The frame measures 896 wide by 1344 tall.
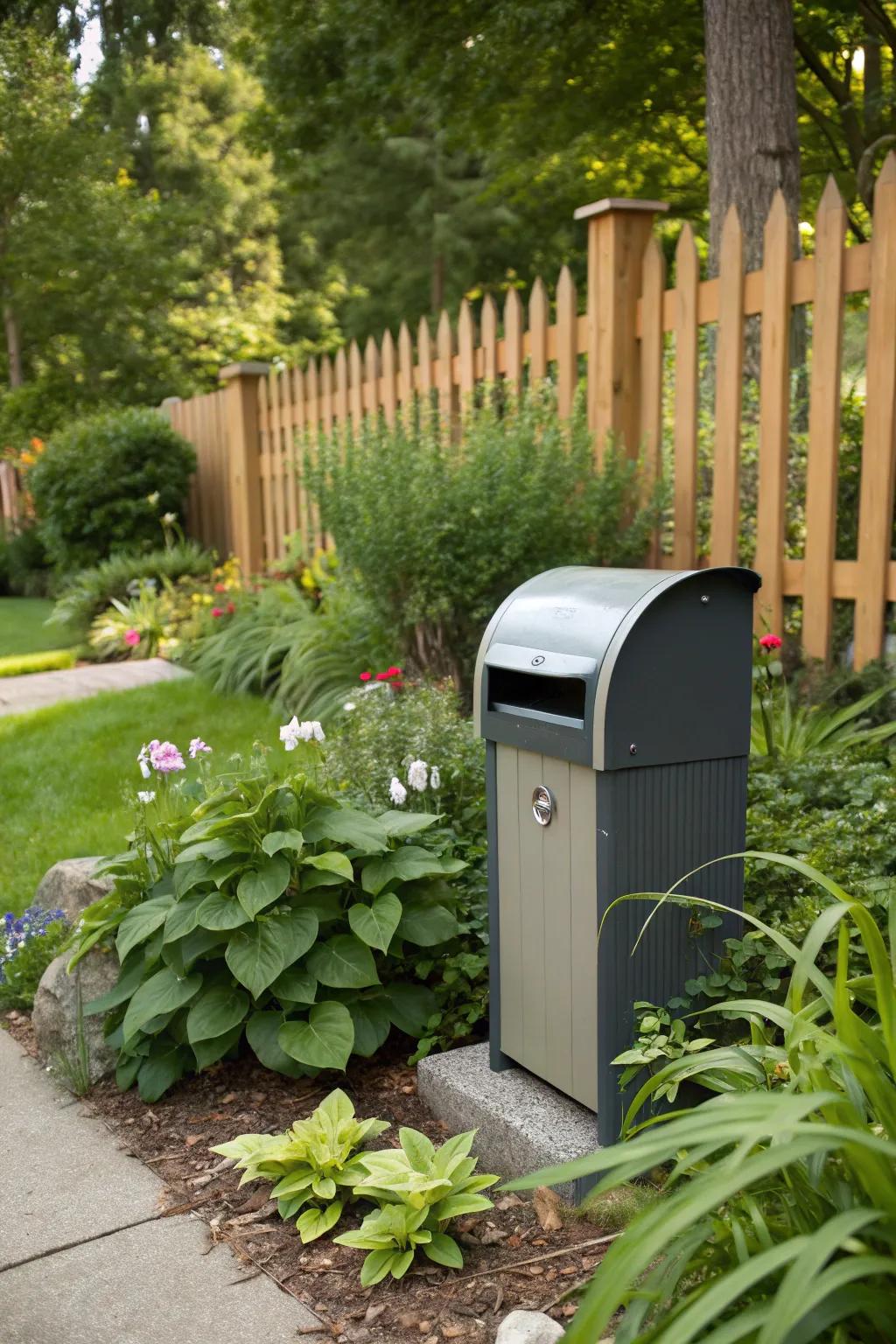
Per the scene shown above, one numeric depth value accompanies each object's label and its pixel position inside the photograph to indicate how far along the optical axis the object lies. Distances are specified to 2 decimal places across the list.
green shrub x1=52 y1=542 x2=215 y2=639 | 10.24
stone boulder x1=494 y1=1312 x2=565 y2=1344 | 1.96
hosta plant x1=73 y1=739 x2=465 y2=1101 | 2.92
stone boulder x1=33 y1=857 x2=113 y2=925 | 3.75
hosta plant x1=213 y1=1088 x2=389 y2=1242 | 2.49
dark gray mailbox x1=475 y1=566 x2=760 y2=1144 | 2.43
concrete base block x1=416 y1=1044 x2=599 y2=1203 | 2.55
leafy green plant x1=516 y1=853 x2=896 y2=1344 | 1.33
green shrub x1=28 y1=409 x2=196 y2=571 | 11.05
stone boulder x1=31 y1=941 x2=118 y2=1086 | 3.23
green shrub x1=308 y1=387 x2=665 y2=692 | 5.27
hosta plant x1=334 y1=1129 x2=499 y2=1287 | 2.31
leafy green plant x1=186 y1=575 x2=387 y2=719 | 6.43
